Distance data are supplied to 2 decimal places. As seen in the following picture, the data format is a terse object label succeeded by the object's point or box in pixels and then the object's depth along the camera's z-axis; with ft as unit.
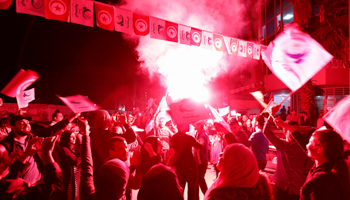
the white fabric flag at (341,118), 8.98
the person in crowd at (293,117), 45.88
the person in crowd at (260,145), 18.80
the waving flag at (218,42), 34.83
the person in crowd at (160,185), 8.96
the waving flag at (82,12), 25.59
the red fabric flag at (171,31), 31.22
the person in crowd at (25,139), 13.08
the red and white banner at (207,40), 34.15
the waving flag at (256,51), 38.42
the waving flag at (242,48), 36.83
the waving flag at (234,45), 36.17
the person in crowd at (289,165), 13.28
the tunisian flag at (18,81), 17.21
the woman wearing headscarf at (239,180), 8.25
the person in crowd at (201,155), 19.16
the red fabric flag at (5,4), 21.54
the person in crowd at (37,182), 9.09
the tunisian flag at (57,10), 24.10
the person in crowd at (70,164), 14.17
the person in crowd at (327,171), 8.48
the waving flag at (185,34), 32.58
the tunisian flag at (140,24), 29.14
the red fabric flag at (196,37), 33.40
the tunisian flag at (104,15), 26.94
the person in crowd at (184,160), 17.10
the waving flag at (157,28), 30.09
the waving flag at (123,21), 28.02
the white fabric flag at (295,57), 12.31
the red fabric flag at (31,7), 22.70
